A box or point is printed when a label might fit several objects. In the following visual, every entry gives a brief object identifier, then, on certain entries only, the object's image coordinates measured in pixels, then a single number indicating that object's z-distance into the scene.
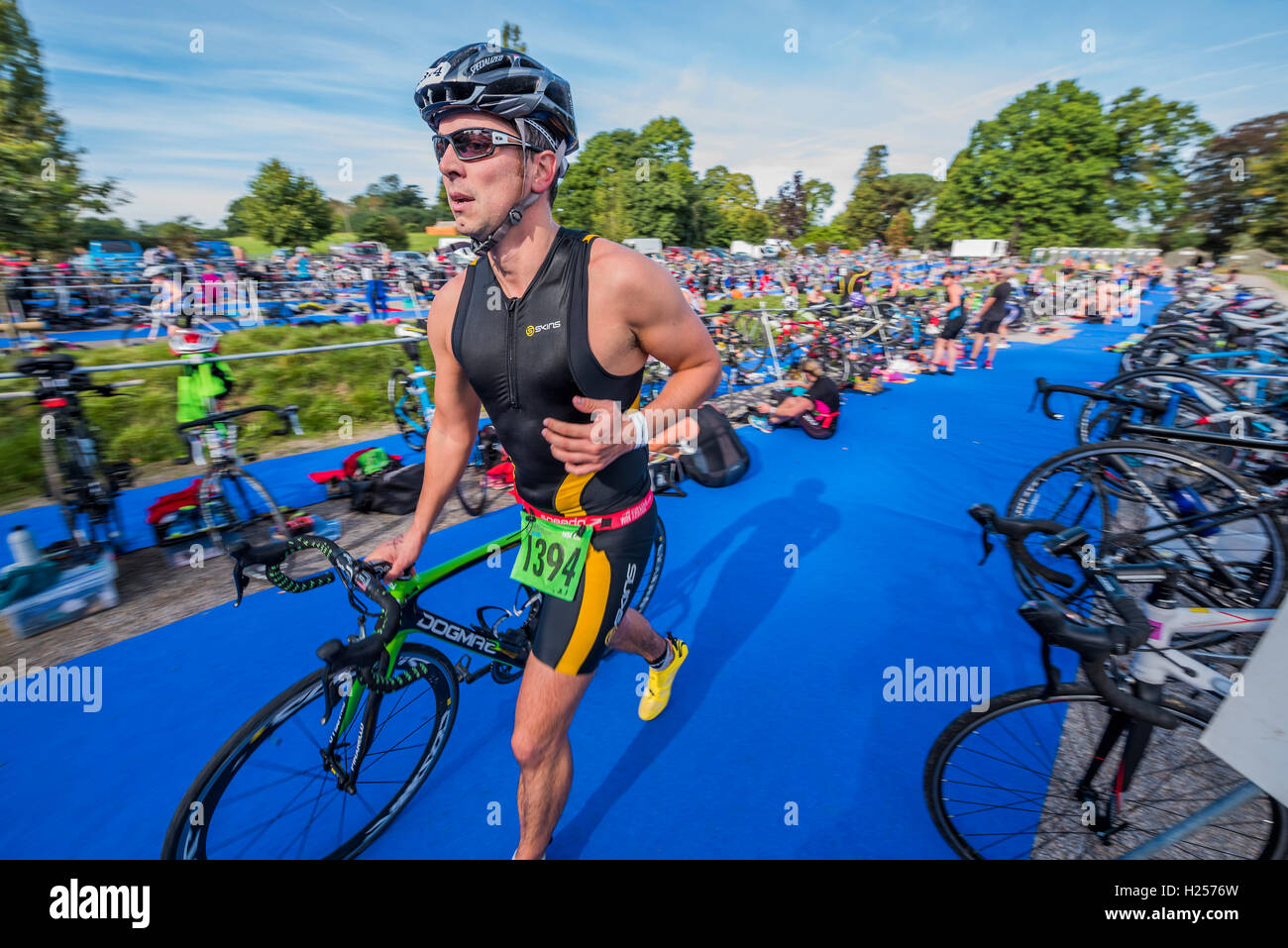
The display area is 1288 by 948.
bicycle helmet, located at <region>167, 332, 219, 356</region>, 4.63
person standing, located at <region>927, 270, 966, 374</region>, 12.09
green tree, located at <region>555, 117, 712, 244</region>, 51.47
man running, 1.74
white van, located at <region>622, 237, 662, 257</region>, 37.06
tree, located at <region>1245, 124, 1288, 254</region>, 25.83
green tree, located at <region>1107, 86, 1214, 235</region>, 57.31
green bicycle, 1.81
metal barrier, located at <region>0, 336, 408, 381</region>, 4.40
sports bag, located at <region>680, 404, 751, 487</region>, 6.33
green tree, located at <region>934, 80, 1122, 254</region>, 56.56
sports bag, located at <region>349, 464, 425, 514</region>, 5.69
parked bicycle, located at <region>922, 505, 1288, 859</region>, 1.65
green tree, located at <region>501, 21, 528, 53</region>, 30.48
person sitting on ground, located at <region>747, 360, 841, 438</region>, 7.94
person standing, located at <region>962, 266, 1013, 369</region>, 12.15
